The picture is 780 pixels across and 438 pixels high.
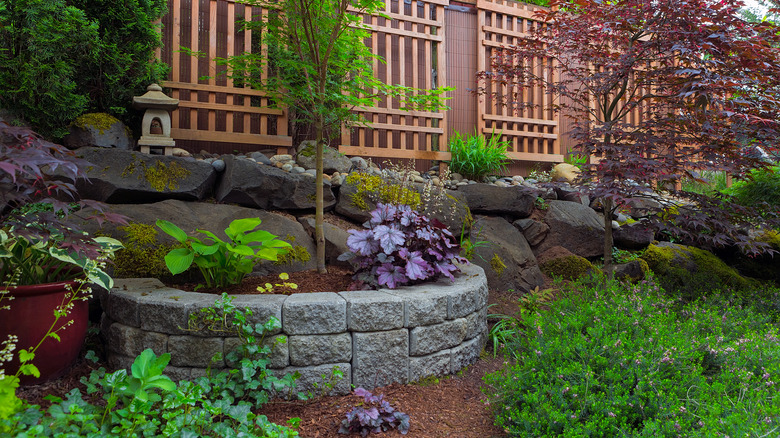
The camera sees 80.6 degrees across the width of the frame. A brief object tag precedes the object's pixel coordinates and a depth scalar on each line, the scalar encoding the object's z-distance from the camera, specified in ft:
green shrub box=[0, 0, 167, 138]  10.57
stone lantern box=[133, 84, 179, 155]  12.14
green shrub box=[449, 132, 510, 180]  16.53
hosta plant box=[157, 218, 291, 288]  8.20
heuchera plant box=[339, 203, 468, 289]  9.23
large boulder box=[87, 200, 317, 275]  10.50
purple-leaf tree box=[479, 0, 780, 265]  10.52
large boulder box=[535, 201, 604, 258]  15.14
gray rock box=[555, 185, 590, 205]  16.51
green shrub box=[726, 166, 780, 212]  14.20
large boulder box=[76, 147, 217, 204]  10.93
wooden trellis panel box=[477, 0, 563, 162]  18.30
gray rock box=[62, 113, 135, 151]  11.78
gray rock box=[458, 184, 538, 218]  14.76
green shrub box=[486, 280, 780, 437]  5.95
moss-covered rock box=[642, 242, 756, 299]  13.12
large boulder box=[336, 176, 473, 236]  12.91
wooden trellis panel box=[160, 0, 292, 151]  14.26
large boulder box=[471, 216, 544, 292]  13.29
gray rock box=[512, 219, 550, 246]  15.06
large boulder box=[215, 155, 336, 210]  11.83
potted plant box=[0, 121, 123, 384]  6.32
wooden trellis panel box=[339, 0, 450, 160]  16.70
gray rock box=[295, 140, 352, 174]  13.87
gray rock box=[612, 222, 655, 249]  15.30
